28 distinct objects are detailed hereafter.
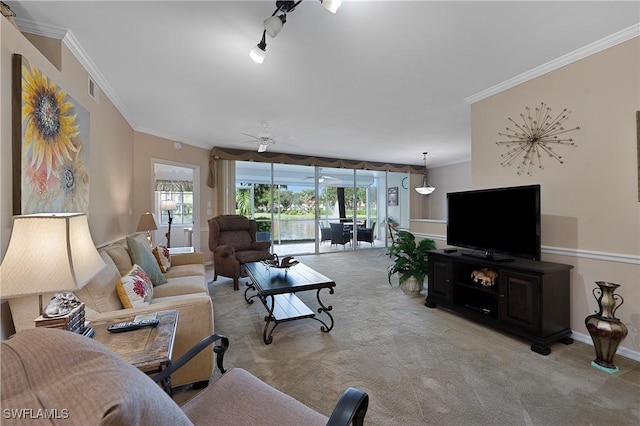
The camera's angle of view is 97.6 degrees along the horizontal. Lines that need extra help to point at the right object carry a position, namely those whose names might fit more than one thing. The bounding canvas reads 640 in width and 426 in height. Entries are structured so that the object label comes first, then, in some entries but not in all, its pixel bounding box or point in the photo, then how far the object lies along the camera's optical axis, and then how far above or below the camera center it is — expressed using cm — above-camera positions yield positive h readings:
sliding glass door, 704 +22
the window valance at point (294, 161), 593 +128
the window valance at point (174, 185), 749 +73
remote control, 148 -61
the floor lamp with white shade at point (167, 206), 622 +14
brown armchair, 440 -57
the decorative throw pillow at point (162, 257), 337 -55
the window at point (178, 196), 748 +43
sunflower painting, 153 +44
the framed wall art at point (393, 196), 885 +50
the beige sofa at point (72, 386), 53 -35
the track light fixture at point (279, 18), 170 +122
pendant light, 758 +80
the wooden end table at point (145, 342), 122 -63
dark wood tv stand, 237 -81
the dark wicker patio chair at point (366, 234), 815 -64
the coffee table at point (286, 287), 267 -73
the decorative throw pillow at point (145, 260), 276 -48
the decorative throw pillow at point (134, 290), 195 -56
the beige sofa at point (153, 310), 143 -61
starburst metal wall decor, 268 +75
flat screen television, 250 -10
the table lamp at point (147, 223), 417 -16
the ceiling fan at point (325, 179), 750 +91
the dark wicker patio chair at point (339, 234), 774 -61
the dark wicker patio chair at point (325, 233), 790 -59
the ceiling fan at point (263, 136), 441 +135
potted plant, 380 -69
